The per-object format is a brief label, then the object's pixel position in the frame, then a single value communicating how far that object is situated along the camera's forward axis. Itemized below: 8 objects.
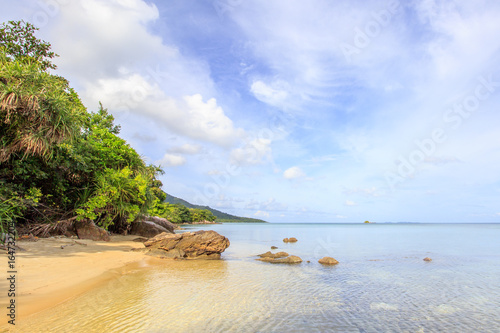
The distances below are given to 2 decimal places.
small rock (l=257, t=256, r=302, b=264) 16.14
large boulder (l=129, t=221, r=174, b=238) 26.48
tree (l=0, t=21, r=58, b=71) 19.05
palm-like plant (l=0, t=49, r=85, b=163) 11.46
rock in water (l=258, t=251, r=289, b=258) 18.08
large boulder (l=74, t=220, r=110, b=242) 18.35
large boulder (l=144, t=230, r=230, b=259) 16.58
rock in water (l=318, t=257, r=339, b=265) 16.11
